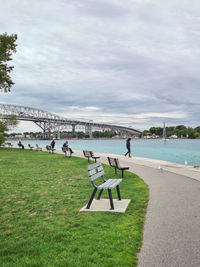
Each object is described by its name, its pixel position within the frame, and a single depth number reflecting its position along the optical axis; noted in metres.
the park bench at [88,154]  13.38
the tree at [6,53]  18.63
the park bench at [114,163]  8.60
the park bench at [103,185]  4.64
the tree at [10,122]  34.10
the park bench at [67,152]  17.96
